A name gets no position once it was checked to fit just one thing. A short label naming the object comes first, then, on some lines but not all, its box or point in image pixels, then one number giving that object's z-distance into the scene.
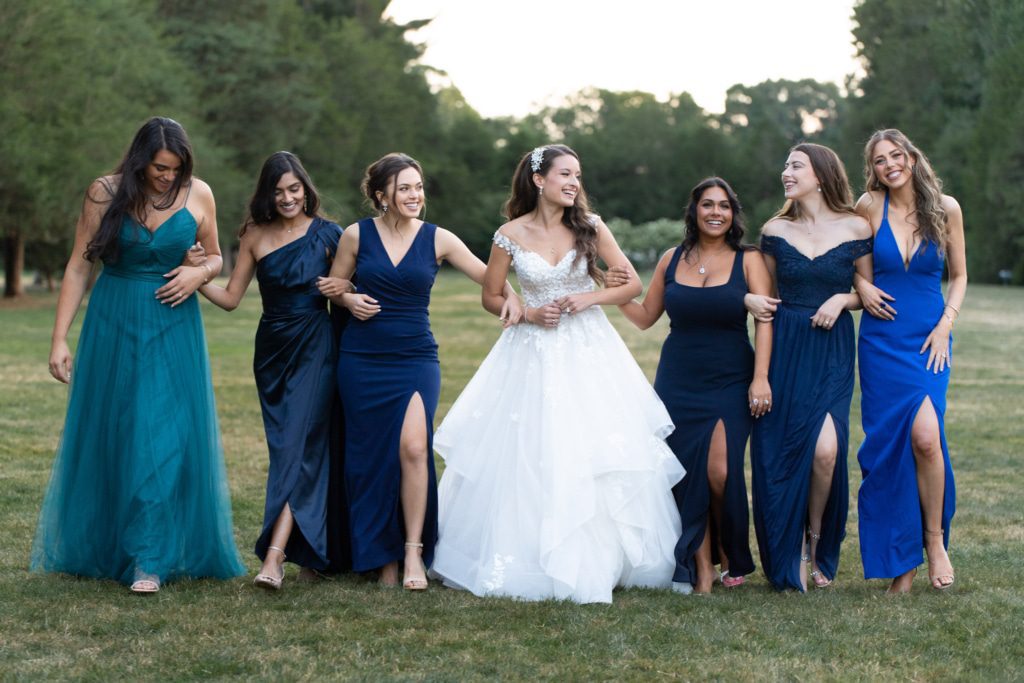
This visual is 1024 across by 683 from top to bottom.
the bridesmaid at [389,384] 6.84
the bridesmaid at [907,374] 6.65
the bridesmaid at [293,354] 6.79
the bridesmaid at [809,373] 6.71
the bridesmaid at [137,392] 6.58
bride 6.52
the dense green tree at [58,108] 32.16
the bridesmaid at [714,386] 6.77
